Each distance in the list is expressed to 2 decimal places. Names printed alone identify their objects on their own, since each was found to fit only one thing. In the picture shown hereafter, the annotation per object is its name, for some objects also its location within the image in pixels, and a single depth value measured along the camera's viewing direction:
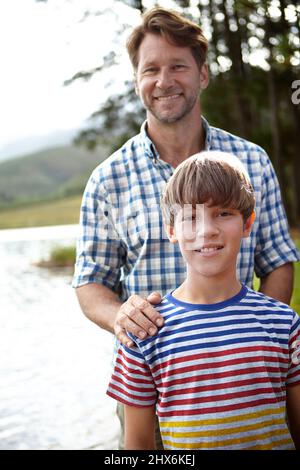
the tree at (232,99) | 14.21
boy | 1.62
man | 2.35
